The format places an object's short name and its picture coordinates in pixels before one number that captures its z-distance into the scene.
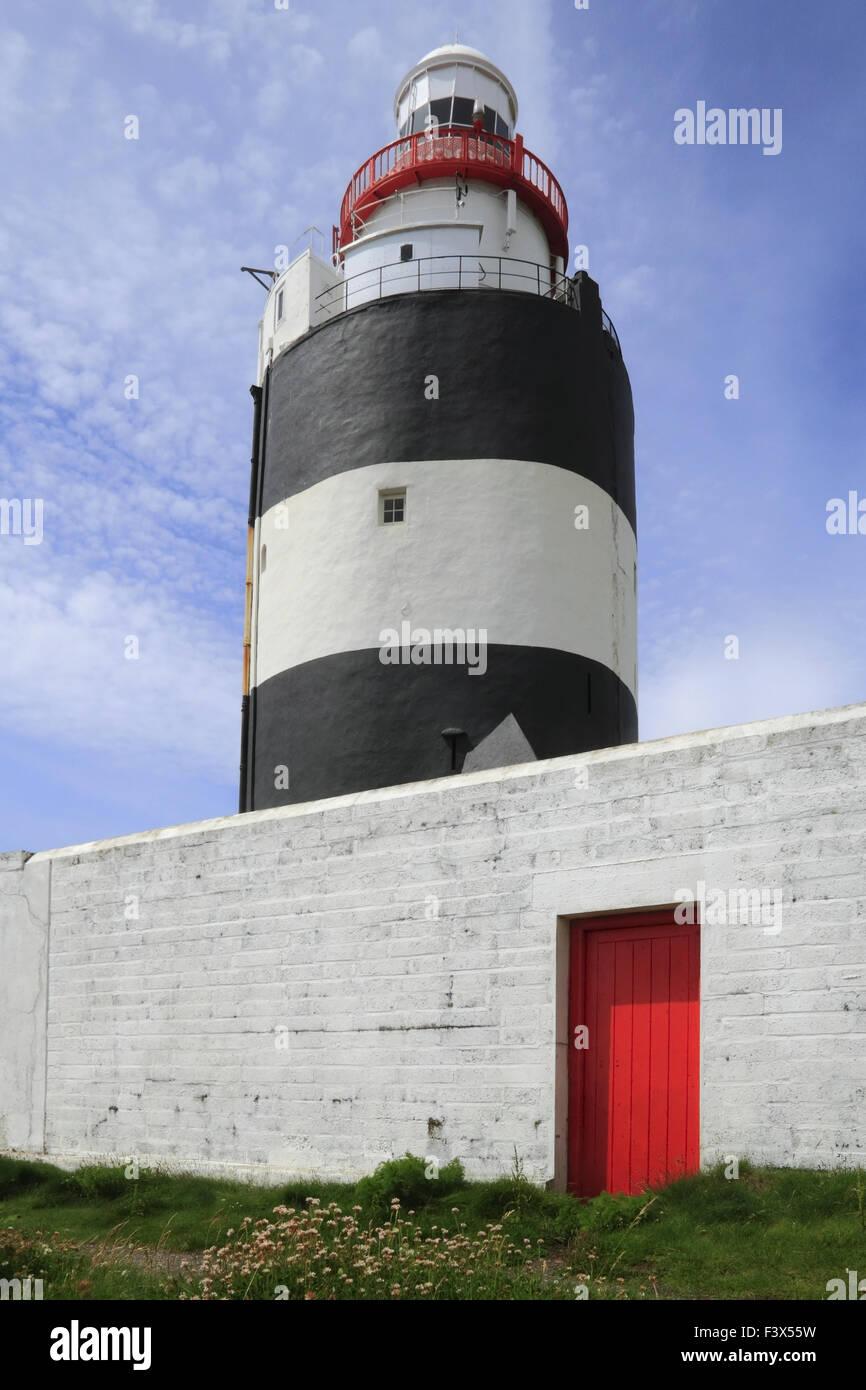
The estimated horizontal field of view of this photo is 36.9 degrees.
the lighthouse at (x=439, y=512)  16.09
